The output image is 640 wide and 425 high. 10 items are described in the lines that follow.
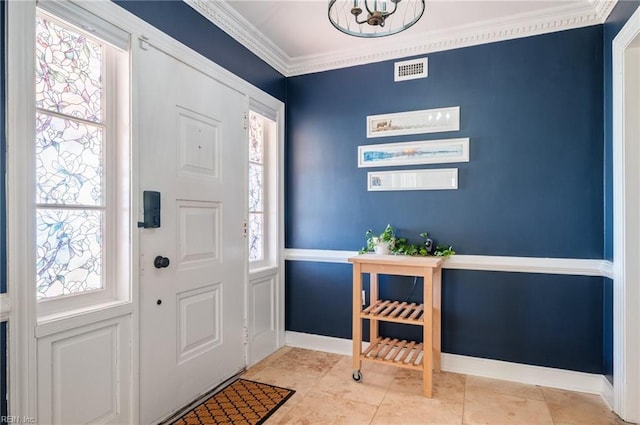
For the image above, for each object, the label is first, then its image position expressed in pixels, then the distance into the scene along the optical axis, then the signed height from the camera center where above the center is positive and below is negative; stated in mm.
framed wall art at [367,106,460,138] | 2791 +709
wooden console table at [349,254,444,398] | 2406 -747
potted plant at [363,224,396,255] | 2838 -252
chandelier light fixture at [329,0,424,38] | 2357 +1363
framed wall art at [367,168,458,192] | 2785 +246
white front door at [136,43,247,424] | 1981 -152
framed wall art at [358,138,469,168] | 2758 +459
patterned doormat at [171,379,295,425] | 2094 -1216
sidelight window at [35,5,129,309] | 1572 +236
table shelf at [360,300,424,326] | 2481 -744
